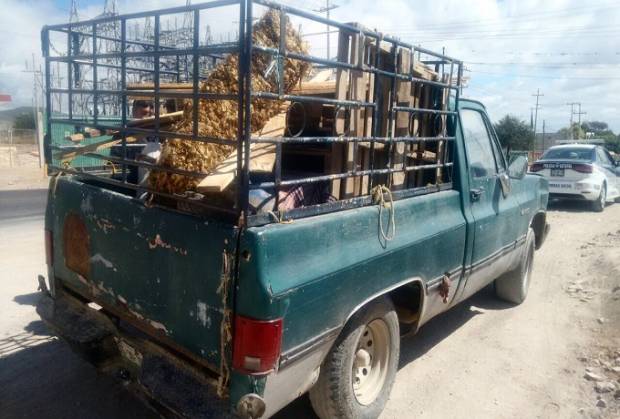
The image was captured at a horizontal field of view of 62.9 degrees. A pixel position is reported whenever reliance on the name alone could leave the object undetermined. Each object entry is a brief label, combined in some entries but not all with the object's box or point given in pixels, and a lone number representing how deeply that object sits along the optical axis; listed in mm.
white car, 11461
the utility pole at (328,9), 30962
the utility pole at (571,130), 59375
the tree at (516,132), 42688
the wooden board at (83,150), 3213
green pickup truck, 2184
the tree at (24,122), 58688
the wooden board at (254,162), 2342
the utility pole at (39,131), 21312
